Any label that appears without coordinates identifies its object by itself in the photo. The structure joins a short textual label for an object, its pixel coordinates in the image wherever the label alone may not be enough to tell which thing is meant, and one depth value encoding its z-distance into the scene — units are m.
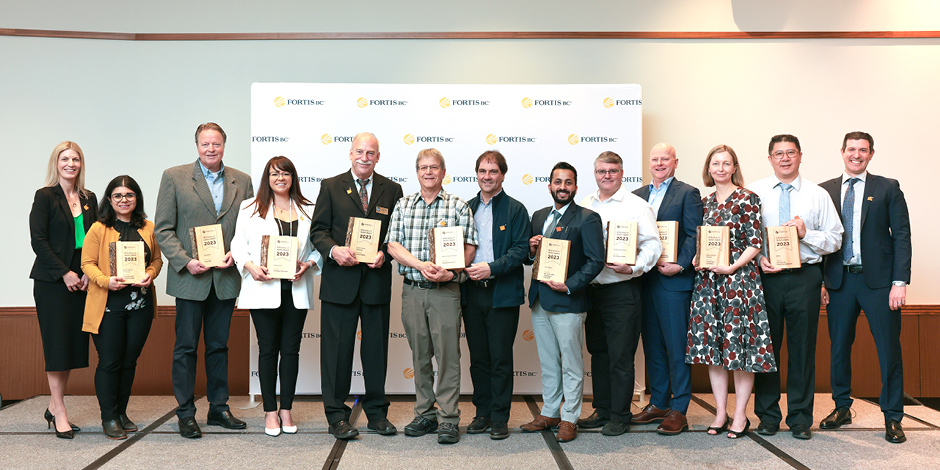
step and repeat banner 4.19
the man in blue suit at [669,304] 3.33
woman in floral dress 3.08
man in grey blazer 3.24
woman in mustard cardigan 3.17
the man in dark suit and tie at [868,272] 3.28
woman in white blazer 3.15
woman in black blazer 3.22
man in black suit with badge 3.15
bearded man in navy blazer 3.07
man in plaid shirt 3.10
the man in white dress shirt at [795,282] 3.17
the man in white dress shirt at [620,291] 3.22
